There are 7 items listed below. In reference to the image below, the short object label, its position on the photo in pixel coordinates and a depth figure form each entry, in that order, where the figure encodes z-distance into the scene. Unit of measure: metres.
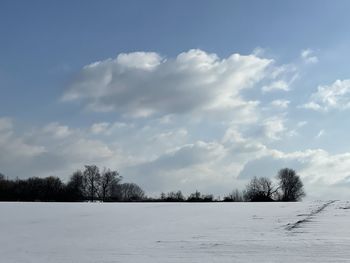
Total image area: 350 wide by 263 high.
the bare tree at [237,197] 166.93
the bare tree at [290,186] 170.88
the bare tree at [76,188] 161.27
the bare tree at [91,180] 187.12
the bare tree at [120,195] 189.44
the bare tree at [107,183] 188.00
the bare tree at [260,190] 168.65
